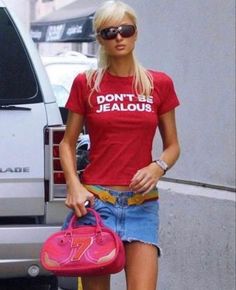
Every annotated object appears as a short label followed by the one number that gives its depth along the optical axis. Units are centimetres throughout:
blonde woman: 891
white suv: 1159
